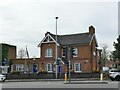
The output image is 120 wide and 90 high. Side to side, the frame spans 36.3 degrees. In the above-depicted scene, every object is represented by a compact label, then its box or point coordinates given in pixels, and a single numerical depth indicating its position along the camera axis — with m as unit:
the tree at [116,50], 34.89
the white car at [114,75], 23.21
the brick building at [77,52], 36.39
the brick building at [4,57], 41.59
